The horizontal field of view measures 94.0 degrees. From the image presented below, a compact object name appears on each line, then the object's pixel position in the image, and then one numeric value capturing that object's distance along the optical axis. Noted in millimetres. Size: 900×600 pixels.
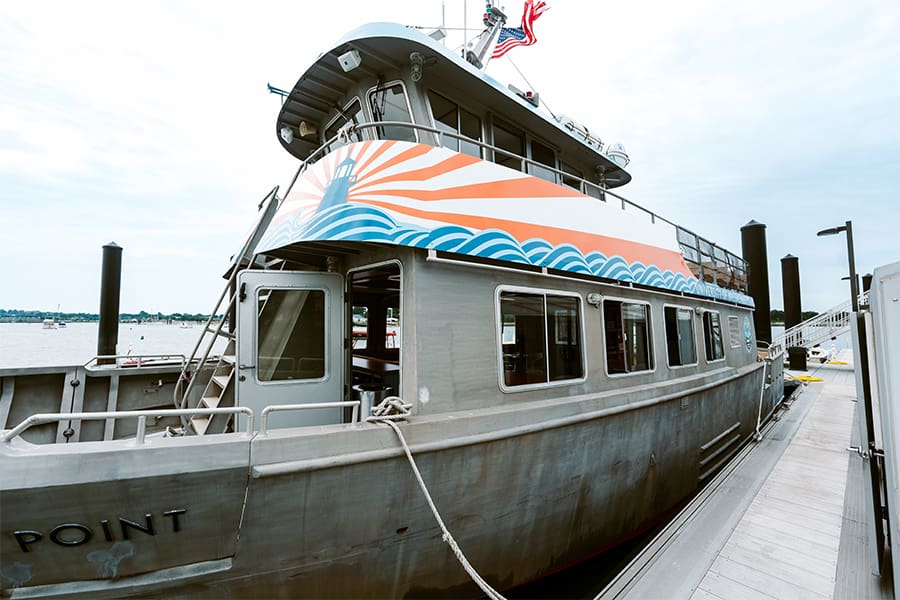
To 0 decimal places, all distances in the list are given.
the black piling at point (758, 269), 16031
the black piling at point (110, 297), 8508
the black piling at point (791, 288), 19172
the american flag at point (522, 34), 6836
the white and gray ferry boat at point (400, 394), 2436
